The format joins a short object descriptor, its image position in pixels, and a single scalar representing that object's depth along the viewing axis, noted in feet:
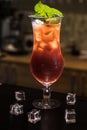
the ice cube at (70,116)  3.42
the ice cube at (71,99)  3.97
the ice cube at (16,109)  3.62
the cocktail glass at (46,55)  3.90
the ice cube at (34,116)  3.39
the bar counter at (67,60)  9.17
